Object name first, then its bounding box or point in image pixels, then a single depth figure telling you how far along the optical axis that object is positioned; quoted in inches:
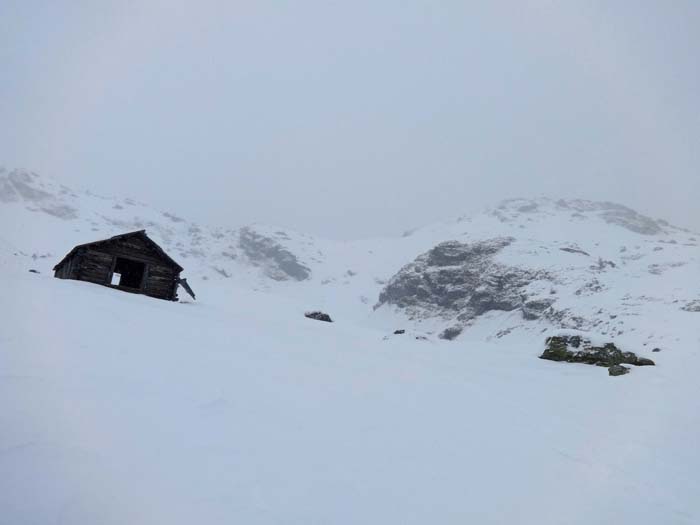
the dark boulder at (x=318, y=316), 1175.8
